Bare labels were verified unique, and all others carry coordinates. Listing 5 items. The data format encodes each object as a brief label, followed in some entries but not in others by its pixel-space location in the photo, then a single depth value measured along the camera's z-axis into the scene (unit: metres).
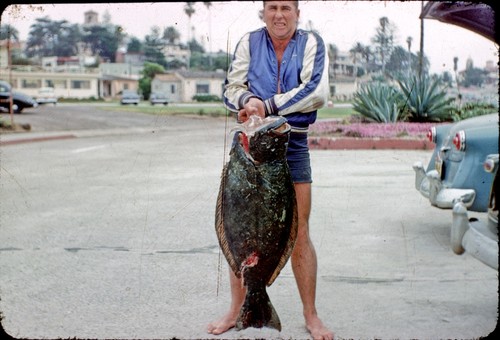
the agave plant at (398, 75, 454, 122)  8.21
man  2.96
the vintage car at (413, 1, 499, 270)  3.83
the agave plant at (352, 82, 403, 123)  6.99
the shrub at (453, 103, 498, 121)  5.23
